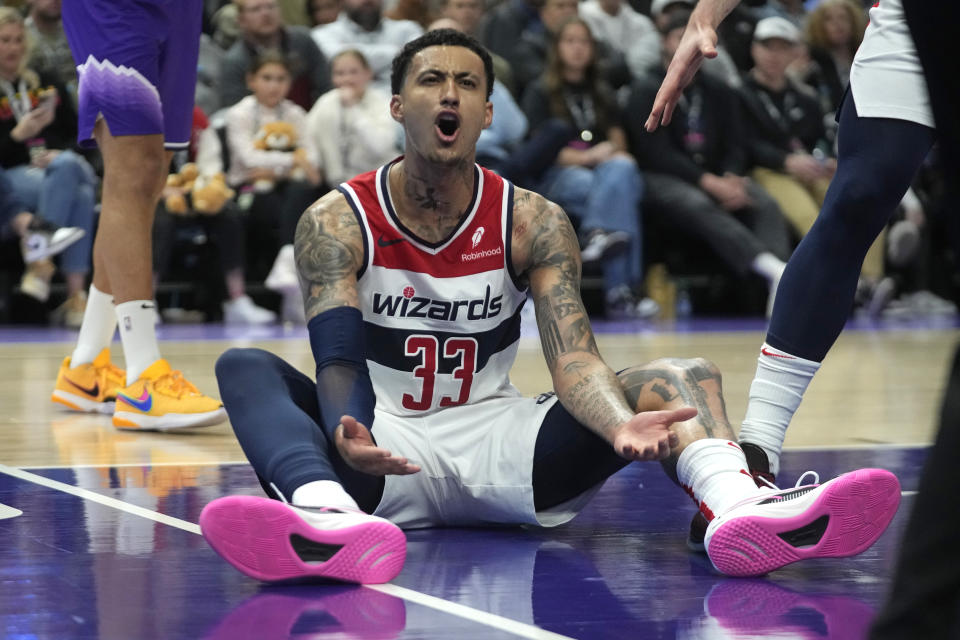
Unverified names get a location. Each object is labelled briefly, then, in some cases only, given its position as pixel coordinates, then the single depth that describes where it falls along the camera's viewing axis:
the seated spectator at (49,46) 17.14
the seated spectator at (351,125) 18.11
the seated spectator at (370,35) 18.94
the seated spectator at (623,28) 20.31
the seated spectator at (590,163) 18.75
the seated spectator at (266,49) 18.36
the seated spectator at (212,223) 17.70
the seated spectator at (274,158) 17.83
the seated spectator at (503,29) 19.55
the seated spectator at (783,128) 20.11
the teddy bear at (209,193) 17.62
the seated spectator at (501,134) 18.30
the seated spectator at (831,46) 20.77
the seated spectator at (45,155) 17.00
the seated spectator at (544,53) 19.28
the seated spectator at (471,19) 18.83
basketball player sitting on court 5.66
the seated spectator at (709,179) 19.36
